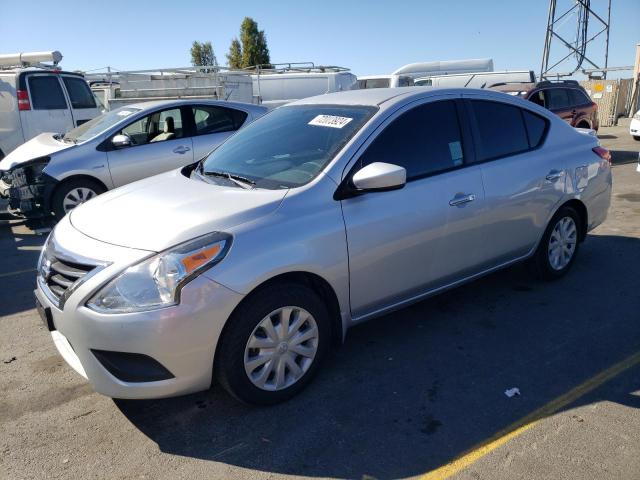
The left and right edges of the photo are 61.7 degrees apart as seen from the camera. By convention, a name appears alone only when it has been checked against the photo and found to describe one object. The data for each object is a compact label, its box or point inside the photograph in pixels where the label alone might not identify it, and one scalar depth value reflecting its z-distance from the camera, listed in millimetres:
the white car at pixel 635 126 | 15508
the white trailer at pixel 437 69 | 21688
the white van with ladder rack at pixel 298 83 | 16781
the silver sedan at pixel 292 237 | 2650
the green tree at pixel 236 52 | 39031
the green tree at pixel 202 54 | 42688
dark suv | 11617
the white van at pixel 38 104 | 9820
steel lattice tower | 24875
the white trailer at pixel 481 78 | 18359
